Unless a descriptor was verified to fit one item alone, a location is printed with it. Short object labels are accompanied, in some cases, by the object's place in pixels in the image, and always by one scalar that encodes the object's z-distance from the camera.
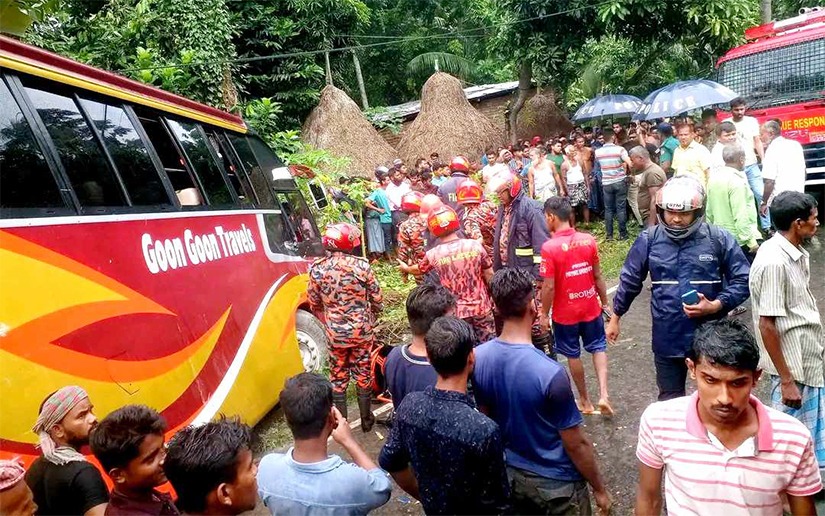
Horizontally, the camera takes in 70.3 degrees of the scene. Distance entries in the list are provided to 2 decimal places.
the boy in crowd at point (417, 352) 2.94
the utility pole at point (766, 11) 14.56
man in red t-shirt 4.35
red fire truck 8.77
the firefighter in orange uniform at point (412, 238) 6.51
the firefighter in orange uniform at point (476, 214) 6.41
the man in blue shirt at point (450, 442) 2.13
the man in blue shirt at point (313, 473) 2.06
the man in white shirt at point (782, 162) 6.80
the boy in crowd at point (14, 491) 1.85
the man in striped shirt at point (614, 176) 9.81
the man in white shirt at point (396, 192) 11.43
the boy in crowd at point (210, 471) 1.94
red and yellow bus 2.65
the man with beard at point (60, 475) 2.23
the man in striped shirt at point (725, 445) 1.78
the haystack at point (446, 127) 17.73
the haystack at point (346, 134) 16.52
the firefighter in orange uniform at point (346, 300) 4.76
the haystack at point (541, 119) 18.14
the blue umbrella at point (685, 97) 9.61
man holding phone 3.27
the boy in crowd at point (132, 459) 2.15
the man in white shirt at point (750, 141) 8.22
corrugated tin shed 20.56
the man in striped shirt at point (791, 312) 2.92
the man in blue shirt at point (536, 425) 2.46
